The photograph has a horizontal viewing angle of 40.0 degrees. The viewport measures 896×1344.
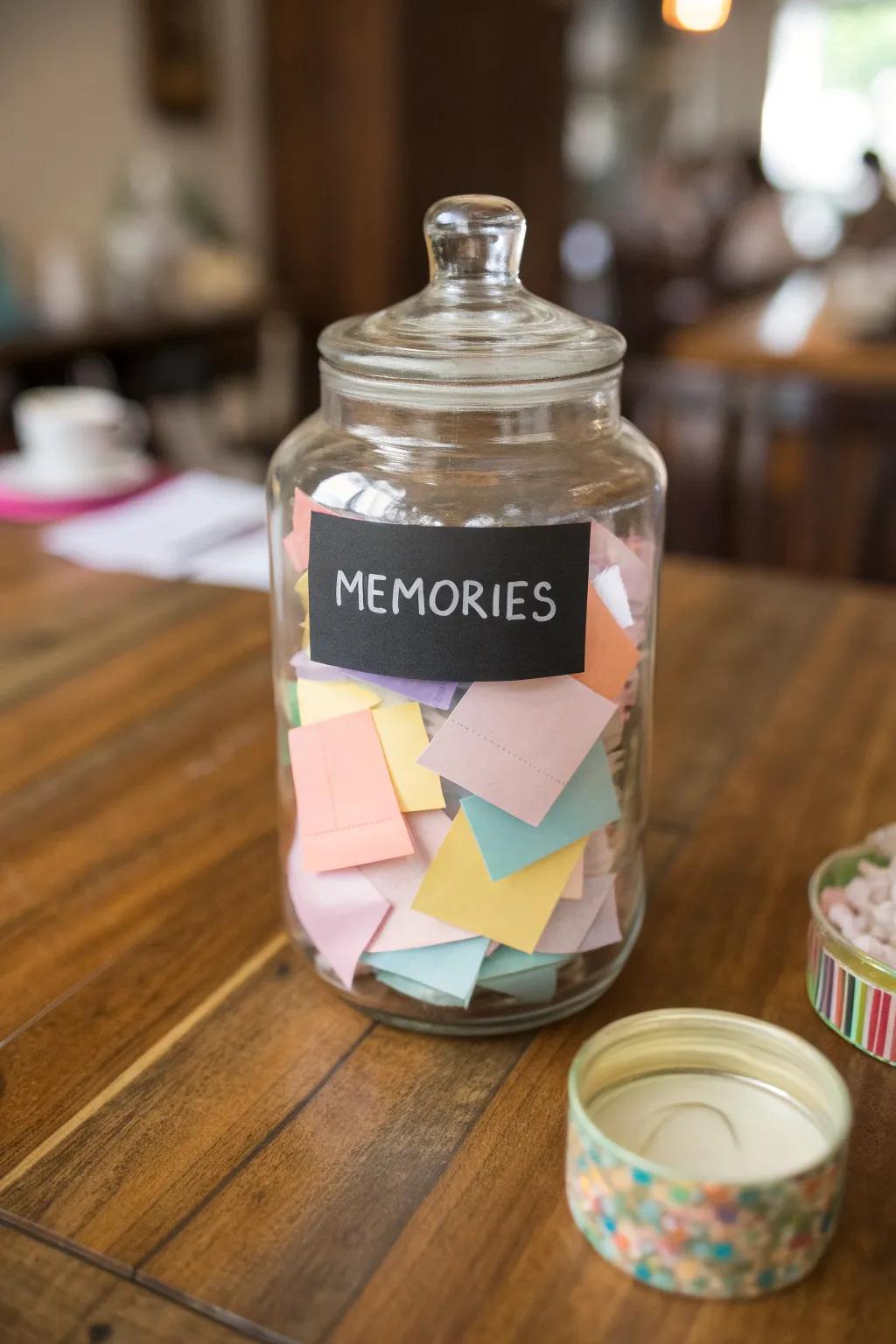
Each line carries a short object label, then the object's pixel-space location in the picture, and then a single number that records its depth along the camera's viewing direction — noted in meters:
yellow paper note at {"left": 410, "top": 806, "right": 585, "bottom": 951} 0.51
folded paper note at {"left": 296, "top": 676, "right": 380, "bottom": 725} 0.51
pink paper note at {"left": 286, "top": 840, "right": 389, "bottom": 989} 0.53
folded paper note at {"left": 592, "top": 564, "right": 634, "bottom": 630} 0.51
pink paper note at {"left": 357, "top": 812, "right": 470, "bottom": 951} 0.51
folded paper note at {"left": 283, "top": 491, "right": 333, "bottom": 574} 0.53
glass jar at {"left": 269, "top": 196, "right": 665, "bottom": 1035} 0.49
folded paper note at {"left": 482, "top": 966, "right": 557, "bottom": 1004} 0.53
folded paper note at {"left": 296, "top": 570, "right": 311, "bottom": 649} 0.52
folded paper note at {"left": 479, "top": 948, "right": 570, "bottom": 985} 0.52
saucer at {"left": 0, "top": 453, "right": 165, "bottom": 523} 1.42
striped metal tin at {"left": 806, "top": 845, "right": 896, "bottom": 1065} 0.51
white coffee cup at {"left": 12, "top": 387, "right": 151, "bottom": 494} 1.49
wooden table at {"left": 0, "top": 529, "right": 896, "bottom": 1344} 0.41
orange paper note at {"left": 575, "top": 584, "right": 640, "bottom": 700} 0.50
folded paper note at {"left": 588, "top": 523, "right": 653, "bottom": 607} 0.50
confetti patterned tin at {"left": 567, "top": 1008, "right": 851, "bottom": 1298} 0.39
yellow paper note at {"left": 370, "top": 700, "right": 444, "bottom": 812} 0.50
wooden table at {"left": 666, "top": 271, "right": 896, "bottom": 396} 2.50
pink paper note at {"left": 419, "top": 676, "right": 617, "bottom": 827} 0.49
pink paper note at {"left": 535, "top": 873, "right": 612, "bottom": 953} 0.52
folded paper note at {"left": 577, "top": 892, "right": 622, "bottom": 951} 0.54
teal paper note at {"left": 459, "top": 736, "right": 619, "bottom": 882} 0.50
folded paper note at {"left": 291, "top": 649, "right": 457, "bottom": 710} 0.50
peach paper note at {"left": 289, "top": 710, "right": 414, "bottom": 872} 0.51
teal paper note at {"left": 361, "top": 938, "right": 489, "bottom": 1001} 0.52
